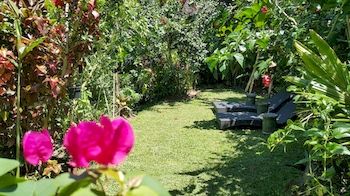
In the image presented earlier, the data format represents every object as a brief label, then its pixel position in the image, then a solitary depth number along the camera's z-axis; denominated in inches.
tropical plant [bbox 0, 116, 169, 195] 22.6
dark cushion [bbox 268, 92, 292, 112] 279.4
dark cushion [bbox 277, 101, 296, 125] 244.5
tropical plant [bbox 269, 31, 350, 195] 85.9
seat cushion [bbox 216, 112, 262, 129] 271.3
